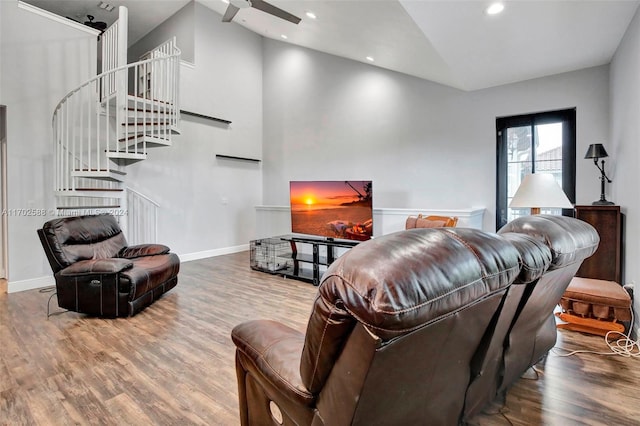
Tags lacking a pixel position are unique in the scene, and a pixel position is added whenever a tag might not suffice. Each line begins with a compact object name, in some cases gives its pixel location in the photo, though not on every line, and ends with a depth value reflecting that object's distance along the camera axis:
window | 4.28
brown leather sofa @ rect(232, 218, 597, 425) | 0.72
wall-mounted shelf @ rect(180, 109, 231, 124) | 6.00
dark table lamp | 3.48
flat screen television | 4.39
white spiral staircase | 4.22
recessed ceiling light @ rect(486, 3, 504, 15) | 2.85
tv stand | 4.62
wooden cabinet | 3.12
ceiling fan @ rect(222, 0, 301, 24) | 3.83
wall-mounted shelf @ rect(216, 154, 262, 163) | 6.69
